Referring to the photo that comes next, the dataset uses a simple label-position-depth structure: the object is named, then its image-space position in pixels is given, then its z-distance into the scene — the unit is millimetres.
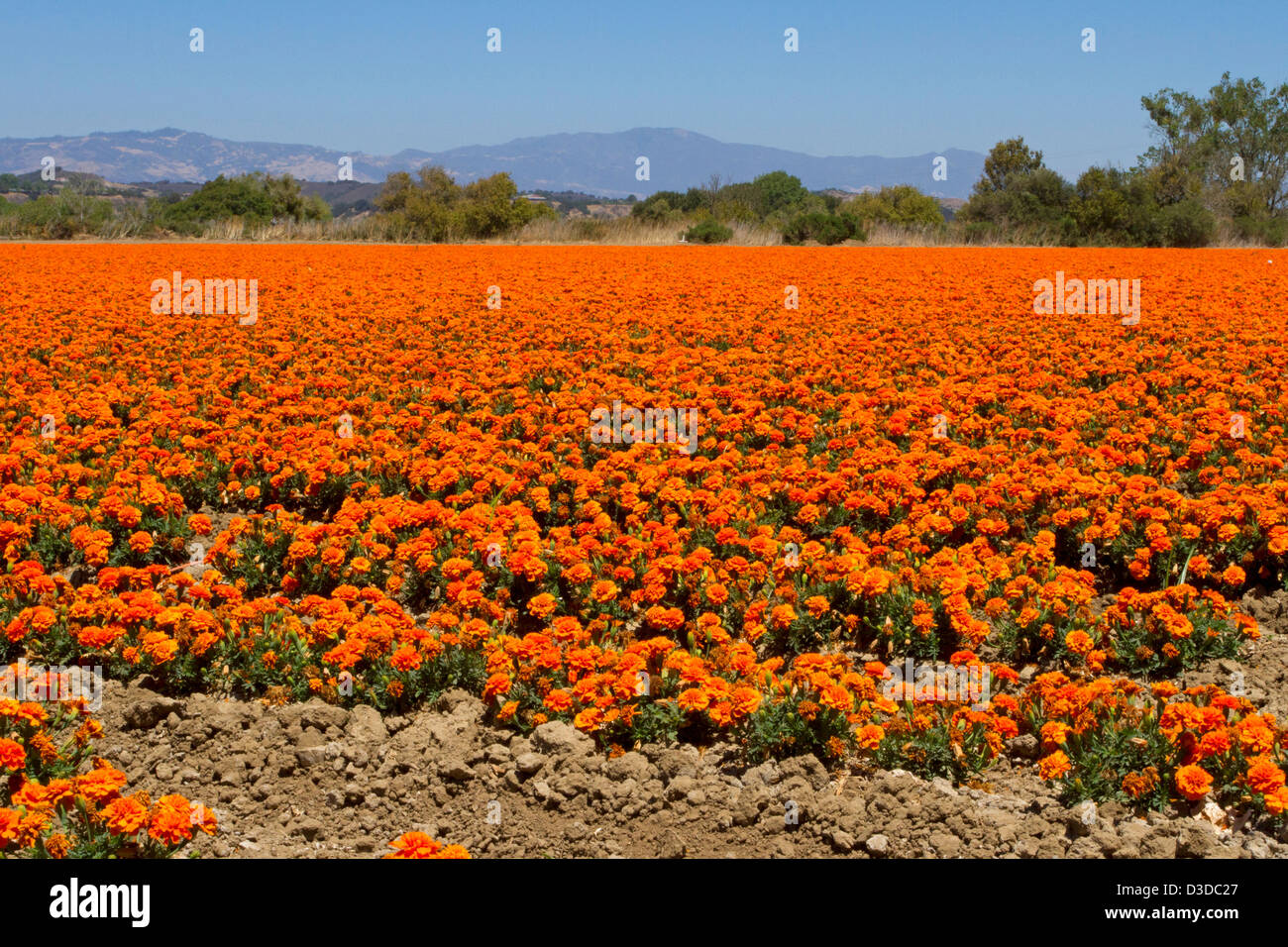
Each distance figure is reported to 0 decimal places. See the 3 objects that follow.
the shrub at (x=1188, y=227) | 38781
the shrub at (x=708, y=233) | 38281
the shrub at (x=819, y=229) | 38438
